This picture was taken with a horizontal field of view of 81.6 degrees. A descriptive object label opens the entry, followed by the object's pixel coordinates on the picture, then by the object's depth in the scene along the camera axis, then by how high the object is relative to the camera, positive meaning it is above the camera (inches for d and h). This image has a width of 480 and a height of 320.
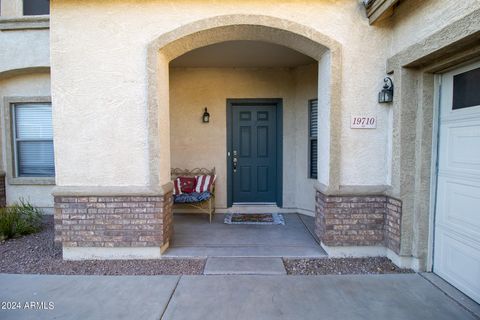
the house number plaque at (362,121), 141.3 +13.1
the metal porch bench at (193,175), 224.4 -24.9
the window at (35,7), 210.5 +105.8
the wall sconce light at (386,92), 136.1 +26.8
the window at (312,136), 214.2 +8.4
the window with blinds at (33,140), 220.1 +5.2
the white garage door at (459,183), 106.0 -14.9
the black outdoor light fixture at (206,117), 226.5 +24.3
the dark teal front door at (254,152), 232.1 -4.4
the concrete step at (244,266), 129.8 -57.6
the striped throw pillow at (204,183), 214.8 -28.3
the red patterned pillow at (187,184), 217.2 -29.3
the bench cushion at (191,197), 202.4 -36.8
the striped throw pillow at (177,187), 213.3 -31.3
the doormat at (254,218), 204.5 -54.8
